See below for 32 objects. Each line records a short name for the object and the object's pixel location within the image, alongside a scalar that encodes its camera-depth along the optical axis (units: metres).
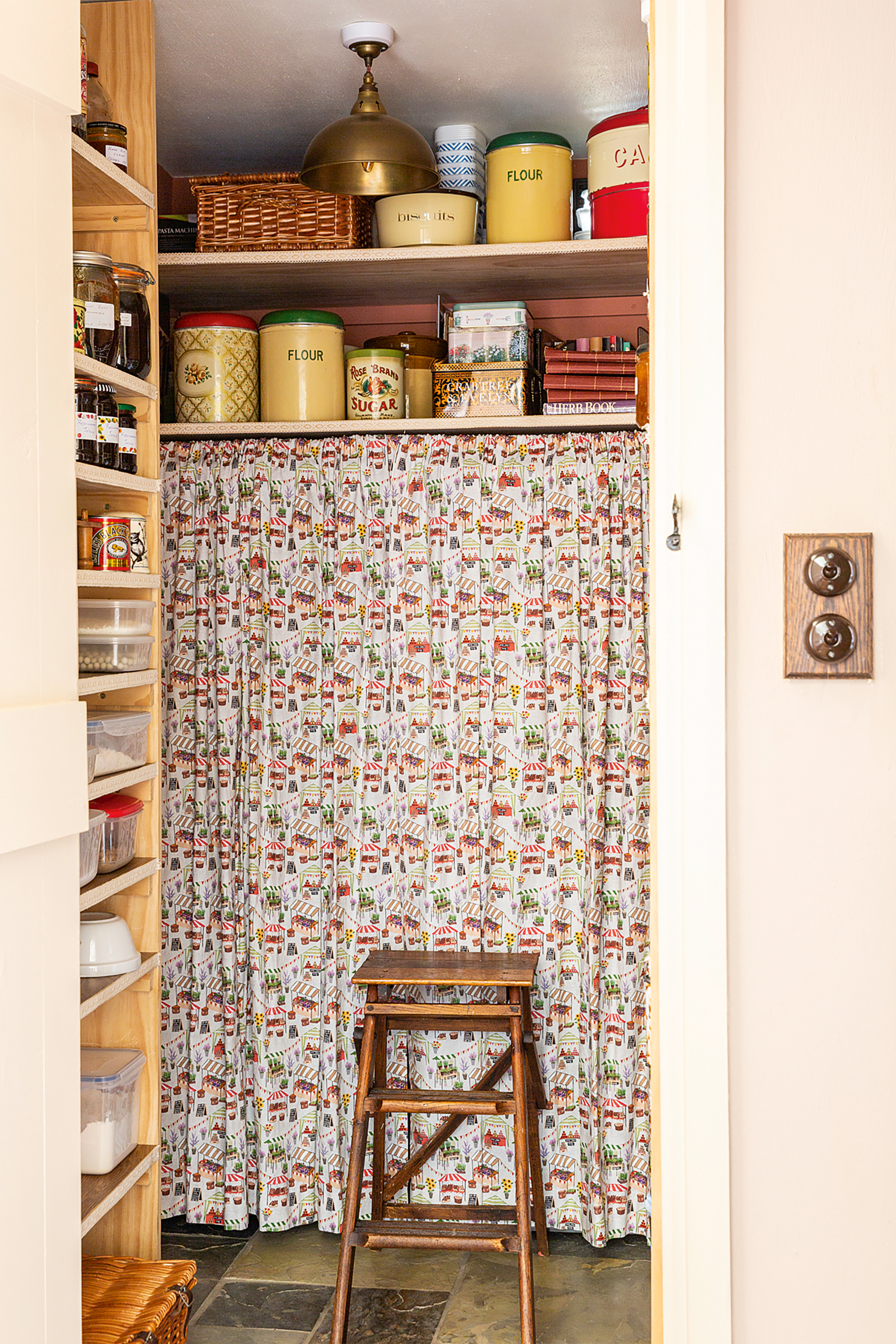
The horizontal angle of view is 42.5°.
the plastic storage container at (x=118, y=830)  2.18
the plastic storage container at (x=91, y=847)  2.05
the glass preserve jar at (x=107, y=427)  2.10
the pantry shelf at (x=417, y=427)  2.84
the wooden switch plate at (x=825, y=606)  1.03
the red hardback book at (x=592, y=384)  2.84
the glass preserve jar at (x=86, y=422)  2.05
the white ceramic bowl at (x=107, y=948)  2.16
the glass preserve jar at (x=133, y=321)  2.21
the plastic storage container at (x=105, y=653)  2.19
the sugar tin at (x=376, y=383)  2.92
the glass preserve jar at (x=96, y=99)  2.26
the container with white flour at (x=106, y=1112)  2.16
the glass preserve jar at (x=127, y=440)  2.19
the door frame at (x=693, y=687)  1.04
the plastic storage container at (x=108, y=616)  2.17
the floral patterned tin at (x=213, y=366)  2.91
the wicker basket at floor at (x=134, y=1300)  2.01
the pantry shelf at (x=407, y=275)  2.77
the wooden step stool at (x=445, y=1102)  2.45
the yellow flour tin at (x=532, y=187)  2.76
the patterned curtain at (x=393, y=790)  2.88
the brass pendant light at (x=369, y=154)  2.30
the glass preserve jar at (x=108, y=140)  2.18
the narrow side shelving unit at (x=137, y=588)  2.31
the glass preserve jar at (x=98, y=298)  2.04
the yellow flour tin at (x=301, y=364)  2.92
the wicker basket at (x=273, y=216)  2.83
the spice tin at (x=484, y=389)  2.86
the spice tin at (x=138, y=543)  2.20
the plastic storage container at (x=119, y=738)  2.12
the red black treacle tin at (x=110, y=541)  2.14
